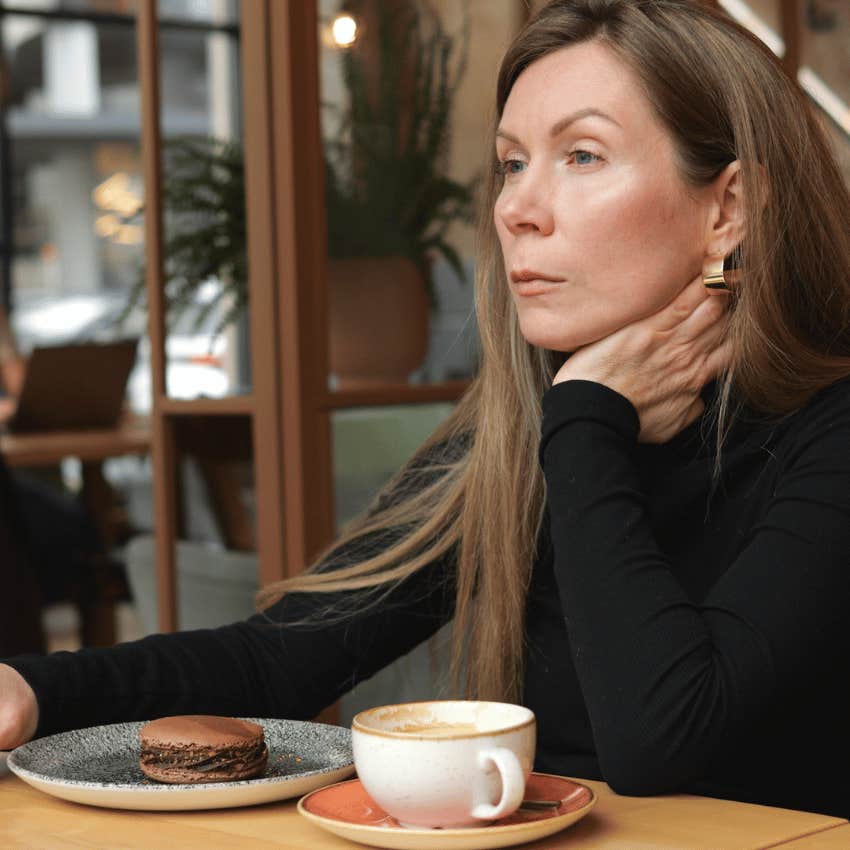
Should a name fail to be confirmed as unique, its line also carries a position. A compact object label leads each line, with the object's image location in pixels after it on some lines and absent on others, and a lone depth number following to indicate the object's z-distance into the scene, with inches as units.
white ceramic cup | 32.3
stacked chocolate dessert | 37.7
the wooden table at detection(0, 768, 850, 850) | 33.9
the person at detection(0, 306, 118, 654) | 154.3
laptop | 155.4
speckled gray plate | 36.7
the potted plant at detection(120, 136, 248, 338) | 96.2
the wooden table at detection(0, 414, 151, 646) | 149.3
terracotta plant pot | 93.0
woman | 45.0
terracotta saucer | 32.4
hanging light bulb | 92.9
